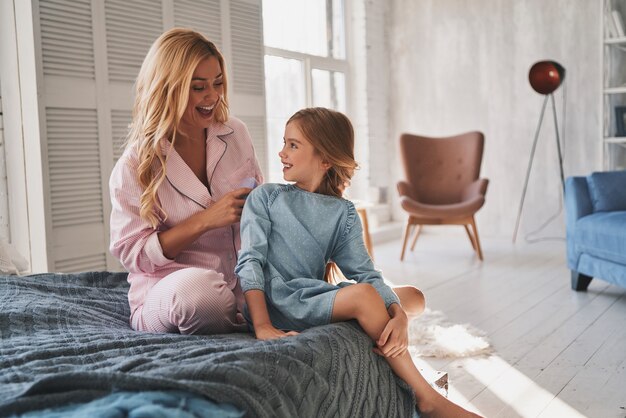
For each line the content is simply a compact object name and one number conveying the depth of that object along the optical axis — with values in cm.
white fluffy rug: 275
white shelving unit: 505
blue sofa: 354
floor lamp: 518
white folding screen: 307
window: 523
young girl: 160
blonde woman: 173
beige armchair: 526
